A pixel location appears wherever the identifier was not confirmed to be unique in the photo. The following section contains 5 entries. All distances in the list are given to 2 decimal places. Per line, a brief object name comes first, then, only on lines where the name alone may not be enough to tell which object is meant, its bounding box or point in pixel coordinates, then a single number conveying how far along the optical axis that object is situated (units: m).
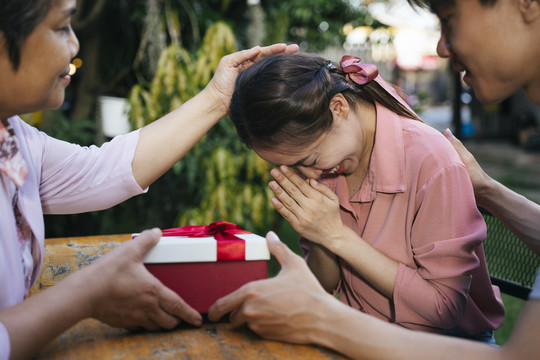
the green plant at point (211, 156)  3.47
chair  1.64
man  0.97
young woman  1.41
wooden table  1.01
